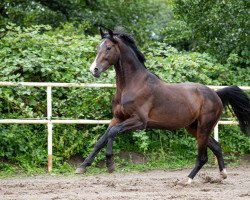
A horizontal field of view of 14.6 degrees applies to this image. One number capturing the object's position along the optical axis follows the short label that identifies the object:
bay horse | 12.94
